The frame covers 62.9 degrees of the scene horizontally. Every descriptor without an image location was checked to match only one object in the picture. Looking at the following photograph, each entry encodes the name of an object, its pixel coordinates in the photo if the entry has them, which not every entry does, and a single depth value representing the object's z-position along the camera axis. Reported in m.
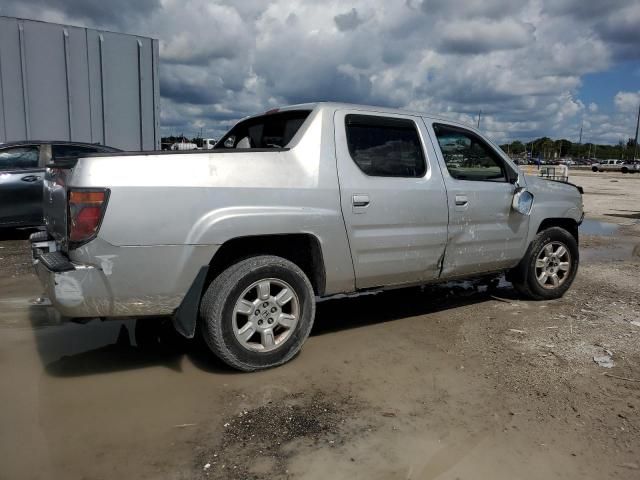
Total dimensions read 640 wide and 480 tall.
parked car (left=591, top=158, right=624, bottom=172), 60.84
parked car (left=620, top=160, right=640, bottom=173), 55.44
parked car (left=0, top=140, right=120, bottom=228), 7.86
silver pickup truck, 3.06
